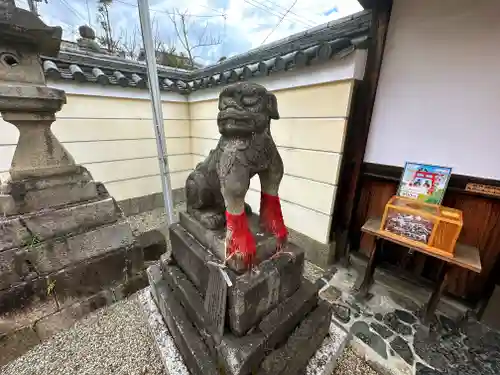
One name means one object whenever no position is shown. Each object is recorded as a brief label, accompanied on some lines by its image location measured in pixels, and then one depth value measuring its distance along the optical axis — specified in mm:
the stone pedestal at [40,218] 1921
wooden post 2496
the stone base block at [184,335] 1499
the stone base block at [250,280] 1377
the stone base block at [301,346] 1474
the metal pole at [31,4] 3505
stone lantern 1787
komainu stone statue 1307
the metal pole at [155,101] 2705
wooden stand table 2043
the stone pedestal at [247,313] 1396
